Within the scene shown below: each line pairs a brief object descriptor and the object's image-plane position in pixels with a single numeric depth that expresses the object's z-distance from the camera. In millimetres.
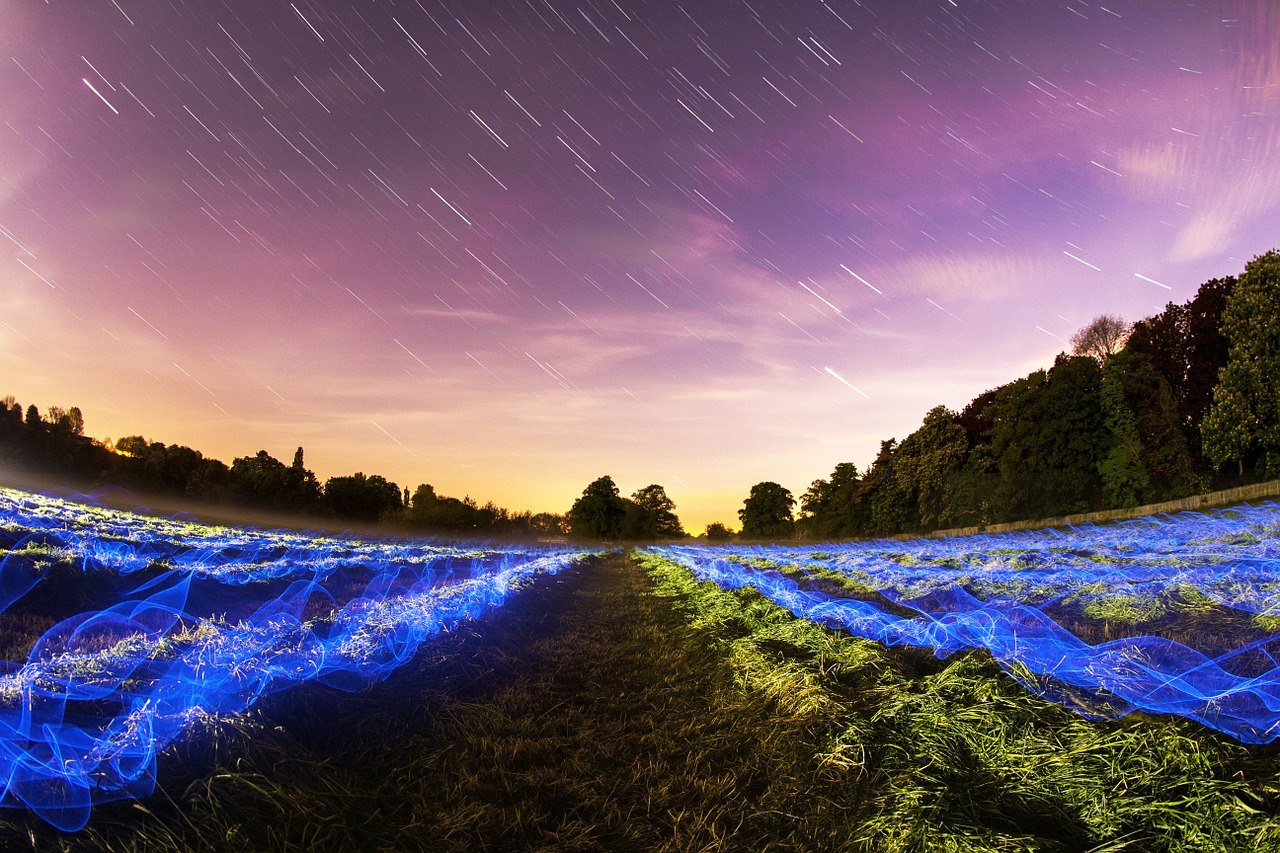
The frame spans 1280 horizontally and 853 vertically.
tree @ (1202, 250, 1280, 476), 30047
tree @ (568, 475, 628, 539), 105750
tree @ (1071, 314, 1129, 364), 49500
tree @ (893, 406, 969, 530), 49125
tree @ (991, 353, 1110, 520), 40031
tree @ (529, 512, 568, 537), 113625
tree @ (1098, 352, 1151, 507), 36312
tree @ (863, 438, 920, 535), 53250
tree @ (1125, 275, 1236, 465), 36094
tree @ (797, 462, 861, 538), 63375
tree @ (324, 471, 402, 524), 97625
